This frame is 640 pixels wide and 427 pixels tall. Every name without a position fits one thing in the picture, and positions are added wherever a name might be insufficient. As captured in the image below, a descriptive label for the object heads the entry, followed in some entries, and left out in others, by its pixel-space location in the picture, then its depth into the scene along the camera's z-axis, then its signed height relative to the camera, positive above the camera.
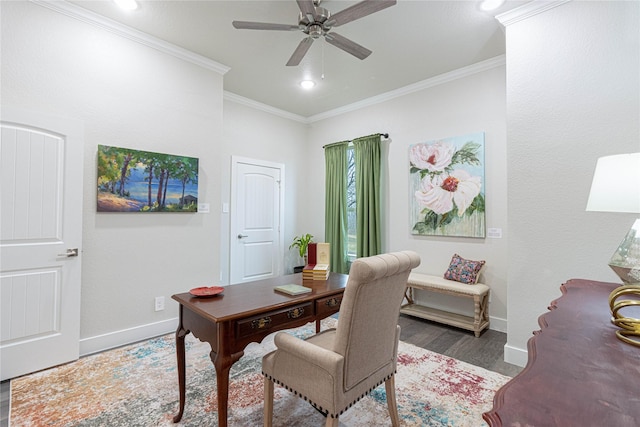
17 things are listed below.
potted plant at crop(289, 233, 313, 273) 4.58 -0.43
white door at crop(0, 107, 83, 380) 2.28 -0.17
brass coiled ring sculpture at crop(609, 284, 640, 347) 0.95 -0.34
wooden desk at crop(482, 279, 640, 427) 0.59 -0.39
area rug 1.84 -1.23
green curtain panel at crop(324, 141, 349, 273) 4.78 +0.25
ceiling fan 1.99 +1.42
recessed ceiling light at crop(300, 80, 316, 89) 3.86 +1.77
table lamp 1.24 +0.10
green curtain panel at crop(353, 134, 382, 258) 4.30 +0.35
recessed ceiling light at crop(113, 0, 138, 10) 2.46 +1.80
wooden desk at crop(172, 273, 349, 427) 1.47 -0.53
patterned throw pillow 3.34 -0.57
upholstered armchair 1.36 -0.64
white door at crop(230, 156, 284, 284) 4.54 +0.01
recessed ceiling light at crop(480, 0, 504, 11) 2.41 +1.77
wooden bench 3.14 -0.90
